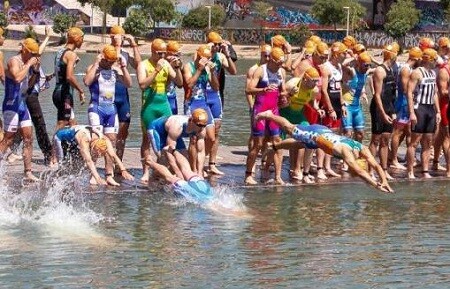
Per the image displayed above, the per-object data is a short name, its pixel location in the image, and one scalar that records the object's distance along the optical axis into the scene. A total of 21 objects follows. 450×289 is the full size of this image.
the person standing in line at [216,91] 15.44
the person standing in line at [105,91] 14.50
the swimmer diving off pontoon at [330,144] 13.24
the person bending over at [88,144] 13.80
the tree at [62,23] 84.66
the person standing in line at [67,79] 15.09
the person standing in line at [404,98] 16.00
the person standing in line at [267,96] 15.04
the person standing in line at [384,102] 16.05
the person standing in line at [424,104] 15.89
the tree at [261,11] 92.69
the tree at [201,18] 86.50
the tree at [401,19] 77.38
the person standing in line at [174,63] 14.81
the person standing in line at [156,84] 14.61
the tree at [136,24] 81.25
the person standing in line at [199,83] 14.95
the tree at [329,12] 81.38
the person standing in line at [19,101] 14.47
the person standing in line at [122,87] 14.93
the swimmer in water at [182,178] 13.65
